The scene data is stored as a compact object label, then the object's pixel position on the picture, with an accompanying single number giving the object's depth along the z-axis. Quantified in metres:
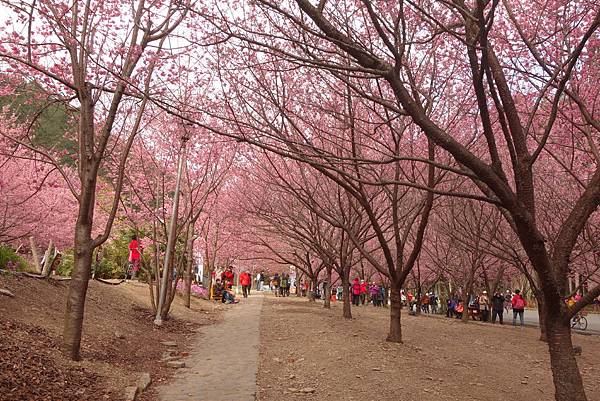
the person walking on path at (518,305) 20.12
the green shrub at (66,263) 22.93
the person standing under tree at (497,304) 20.36
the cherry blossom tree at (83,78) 6.59
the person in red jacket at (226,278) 25.02
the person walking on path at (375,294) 29.74
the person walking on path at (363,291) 29.13
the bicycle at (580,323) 19.97
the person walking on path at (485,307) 22.03
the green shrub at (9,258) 11.59
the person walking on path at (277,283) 35.57
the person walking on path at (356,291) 25.81
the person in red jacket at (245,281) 27.58
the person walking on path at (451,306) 24.10
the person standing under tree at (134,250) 14.59
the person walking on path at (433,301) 31.42
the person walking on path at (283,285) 33.75
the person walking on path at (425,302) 28.97
